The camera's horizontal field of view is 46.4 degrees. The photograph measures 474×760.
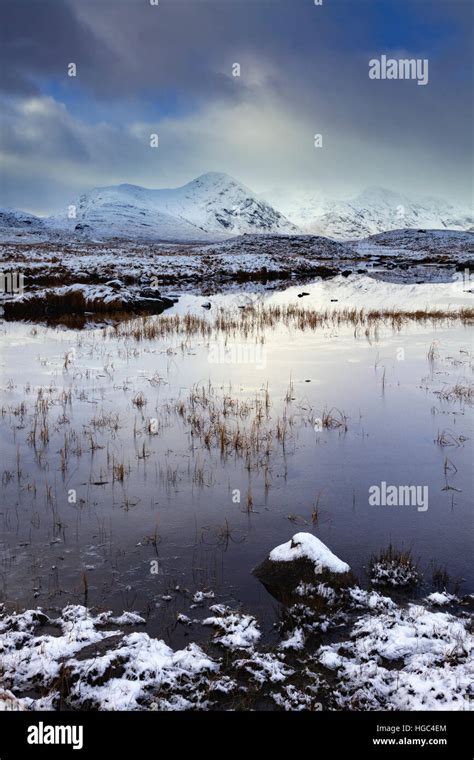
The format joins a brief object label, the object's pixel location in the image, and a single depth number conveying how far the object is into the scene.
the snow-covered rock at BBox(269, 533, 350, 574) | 5.34
